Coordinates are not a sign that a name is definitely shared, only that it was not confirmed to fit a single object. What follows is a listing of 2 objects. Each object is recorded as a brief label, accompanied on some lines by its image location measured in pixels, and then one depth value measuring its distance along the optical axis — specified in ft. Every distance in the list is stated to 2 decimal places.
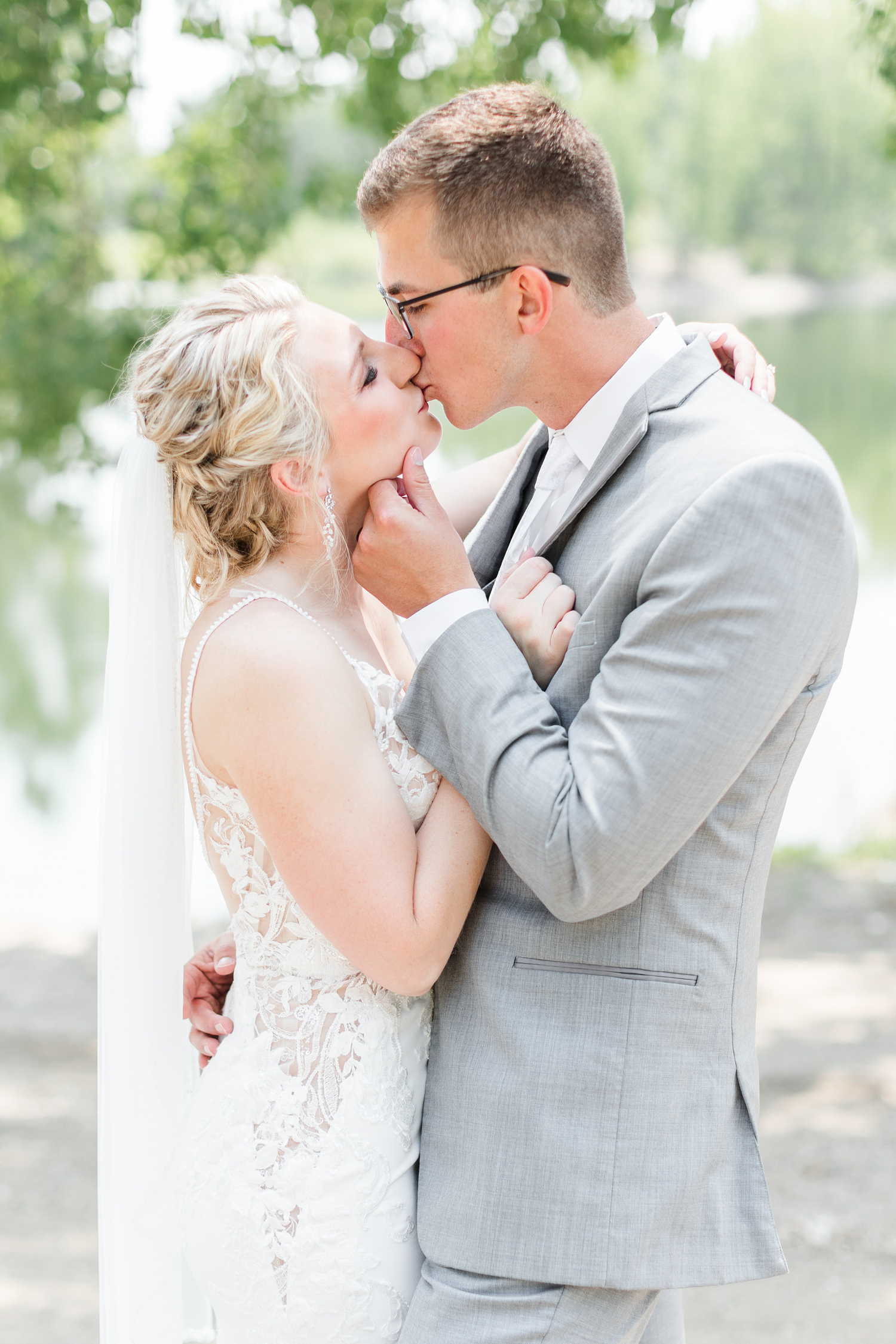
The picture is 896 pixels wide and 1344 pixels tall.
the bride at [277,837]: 8.63
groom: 8.20
